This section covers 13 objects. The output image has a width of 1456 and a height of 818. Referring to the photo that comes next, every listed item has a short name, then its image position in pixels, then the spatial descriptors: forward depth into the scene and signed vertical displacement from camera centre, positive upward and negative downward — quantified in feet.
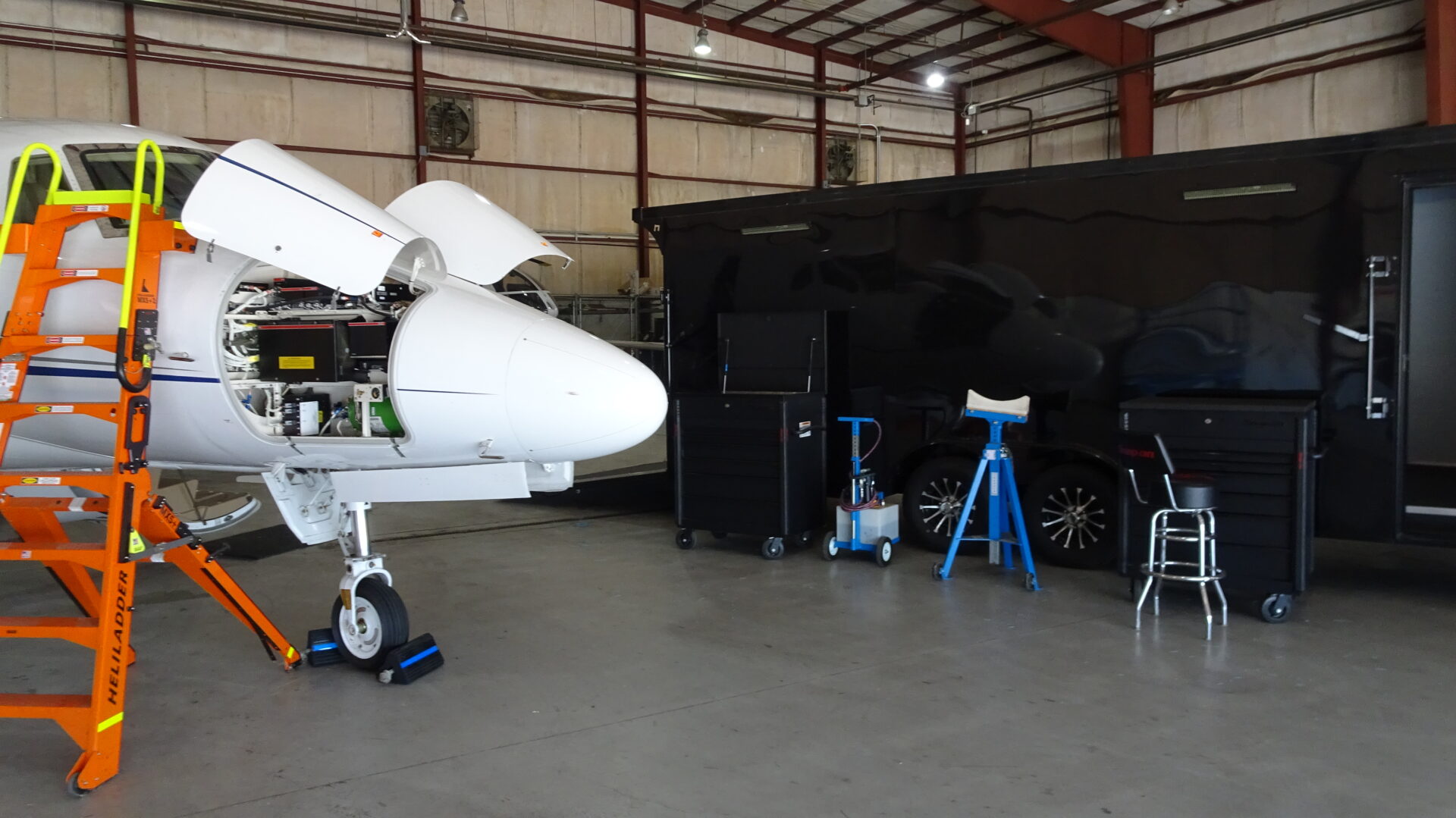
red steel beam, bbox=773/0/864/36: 47.26 +17.72
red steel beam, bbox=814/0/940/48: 46.60 +17.52
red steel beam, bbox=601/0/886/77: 48.65 +17.66
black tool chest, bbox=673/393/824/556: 19.42 -1.93
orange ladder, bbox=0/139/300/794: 9.82 -1.01
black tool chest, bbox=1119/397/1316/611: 14.56 -1.63
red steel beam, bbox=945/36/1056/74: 50.49 +16.71
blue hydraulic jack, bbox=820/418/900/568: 19.15 -3.05
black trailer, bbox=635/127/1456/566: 15.61 +1.27
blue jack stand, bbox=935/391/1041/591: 17.13 -1.88
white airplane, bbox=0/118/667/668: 10.57 +0.10
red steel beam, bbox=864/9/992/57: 47.42 +17.18
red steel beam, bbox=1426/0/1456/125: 33.86 +10.68
